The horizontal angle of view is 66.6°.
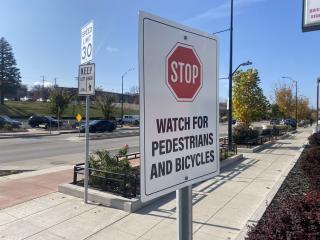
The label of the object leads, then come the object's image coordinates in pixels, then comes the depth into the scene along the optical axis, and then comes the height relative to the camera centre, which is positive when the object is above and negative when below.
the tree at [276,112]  46.08 +0.65
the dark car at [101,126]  25.87 -1.32
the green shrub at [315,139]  10.53 -1.07
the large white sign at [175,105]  1.08 +0.05
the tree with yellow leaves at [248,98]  15.53 +1.09
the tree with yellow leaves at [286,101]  36.29 +2.17
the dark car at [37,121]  31.11 -0.98
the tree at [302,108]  41.99 +1.36
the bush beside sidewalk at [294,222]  2.12 -1.01
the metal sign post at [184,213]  1.29 -0.53
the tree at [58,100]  29.95 +1.65
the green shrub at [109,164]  5.70 -1.23
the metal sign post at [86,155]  4.76 -0.82
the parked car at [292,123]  30.73 -0.97
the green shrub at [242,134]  13.81 -1.08
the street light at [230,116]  11.65 -0.06
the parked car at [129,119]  40.66 -0.85
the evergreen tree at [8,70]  55.41 +9.88
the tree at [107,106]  35.76 +1.17
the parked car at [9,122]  27.39 -1.08
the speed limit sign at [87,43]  4.62 +1.37
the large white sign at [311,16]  4.35 +1.78
